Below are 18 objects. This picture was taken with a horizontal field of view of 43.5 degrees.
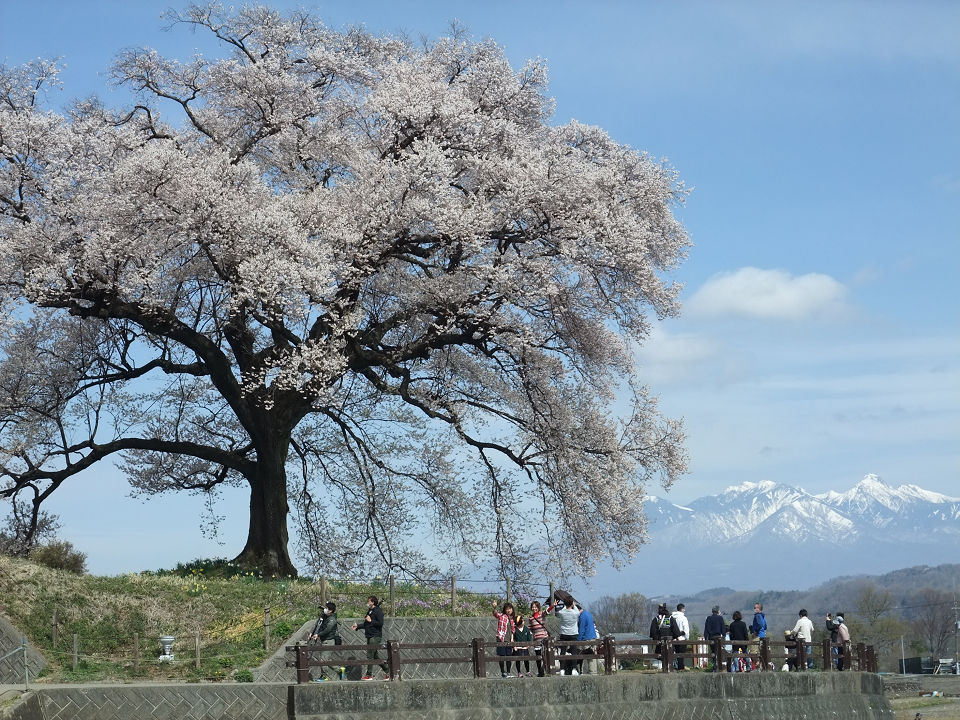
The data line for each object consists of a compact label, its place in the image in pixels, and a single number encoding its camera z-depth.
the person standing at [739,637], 31.23
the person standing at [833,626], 36.31
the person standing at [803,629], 33.97
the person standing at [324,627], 26.06
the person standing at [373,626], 25.39
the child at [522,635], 26.58
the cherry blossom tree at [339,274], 35.47
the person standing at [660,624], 32.62
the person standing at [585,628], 27.91
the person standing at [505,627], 26.16
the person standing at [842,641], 34.72
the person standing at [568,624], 26.89
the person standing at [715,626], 31.53
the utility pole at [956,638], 114.95
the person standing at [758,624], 33.25
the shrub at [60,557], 38.88
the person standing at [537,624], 26.56
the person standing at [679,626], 32.03
